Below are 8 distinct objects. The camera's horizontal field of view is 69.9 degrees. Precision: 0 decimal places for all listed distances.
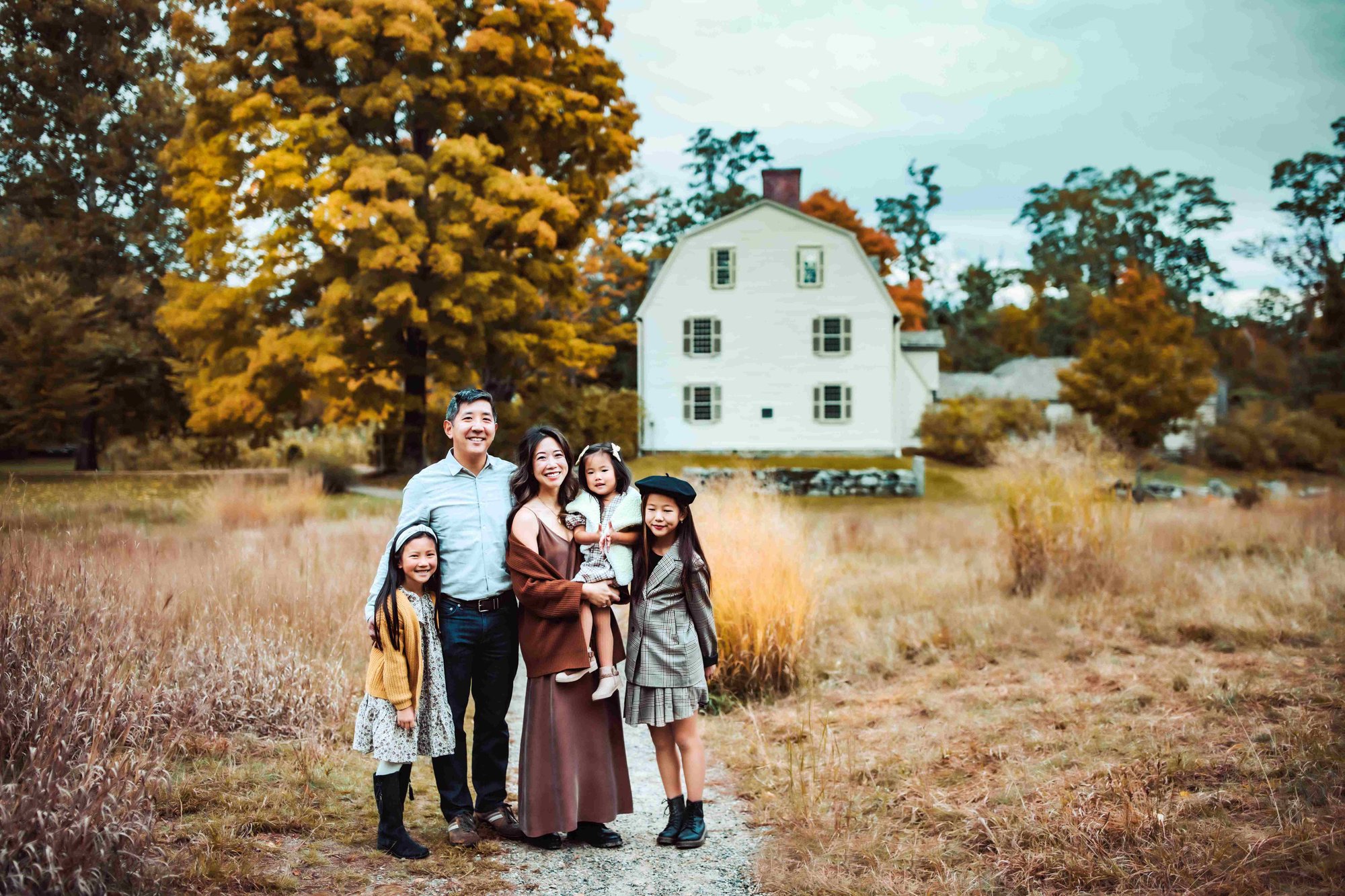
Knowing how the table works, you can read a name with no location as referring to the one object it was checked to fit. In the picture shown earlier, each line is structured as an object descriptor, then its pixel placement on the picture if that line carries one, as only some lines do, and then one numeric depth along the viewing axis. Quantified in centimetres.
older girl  421
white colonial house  2859
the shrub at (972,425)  3052
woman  406
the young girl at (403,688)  390
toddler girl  415
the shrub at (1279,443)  3412
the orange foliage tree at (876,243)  3831
